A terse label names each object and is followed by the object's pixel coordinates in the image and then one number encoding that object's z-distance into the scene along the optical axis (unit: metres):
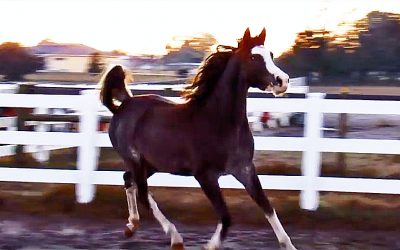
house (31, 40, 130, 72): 33.38
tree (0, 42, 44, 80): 33.47
